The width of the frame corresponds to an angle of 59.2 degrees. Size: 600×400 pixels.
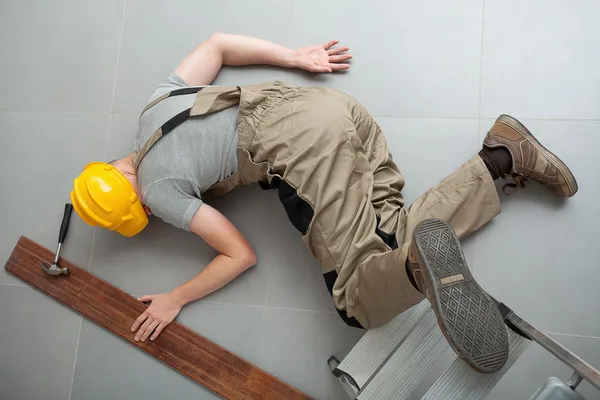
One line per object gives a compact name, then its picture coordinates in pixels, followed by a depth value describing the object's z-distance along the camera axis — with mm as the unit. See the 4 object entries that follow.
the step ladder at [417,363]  930
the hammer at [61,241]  1460
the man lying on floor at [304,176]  1164
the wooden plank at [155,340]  1359
